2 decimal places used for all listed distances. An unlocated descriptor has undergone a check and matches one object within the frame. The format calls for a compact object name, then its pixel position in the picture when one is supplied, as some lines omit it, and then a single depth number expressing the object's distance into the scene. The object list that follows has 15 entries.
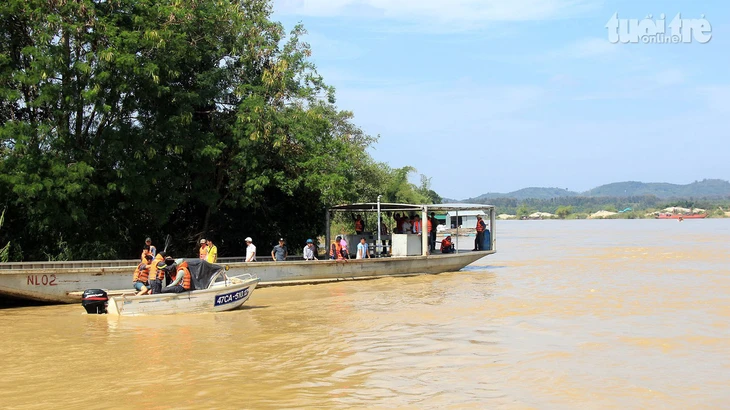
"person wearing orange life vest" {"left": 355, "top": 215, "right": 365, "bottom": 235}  26.97
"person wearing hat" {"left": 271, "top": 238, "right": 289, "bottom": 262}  23.23
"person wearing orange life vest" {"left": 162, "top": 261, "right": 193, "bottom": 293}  16.88
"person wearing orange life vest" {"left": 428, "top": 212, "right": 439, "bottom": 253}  27.22
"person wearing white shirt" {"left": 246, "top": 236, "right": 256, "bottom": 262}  22.30
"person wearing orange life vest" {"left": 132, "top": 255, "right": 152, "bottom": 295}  17.44
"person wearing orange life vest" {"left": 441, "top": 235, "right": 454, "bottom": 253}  27.66
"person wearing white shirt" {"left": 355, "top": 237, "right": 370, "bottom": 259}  24.67
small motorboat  16.55
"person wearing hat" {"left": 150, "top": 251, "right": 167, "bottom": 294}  17.08
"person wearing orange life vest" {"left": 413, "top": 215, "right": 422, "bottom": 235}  26.83
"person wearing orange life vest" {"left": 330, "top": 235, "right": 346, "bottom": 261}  24.09
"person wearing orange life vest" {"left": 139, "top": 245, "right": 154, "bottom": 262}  18.03
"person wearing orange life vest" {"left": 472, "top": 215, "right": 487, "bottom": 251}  28.12
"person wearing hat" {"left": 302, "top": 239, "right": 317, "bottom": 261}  23.95
